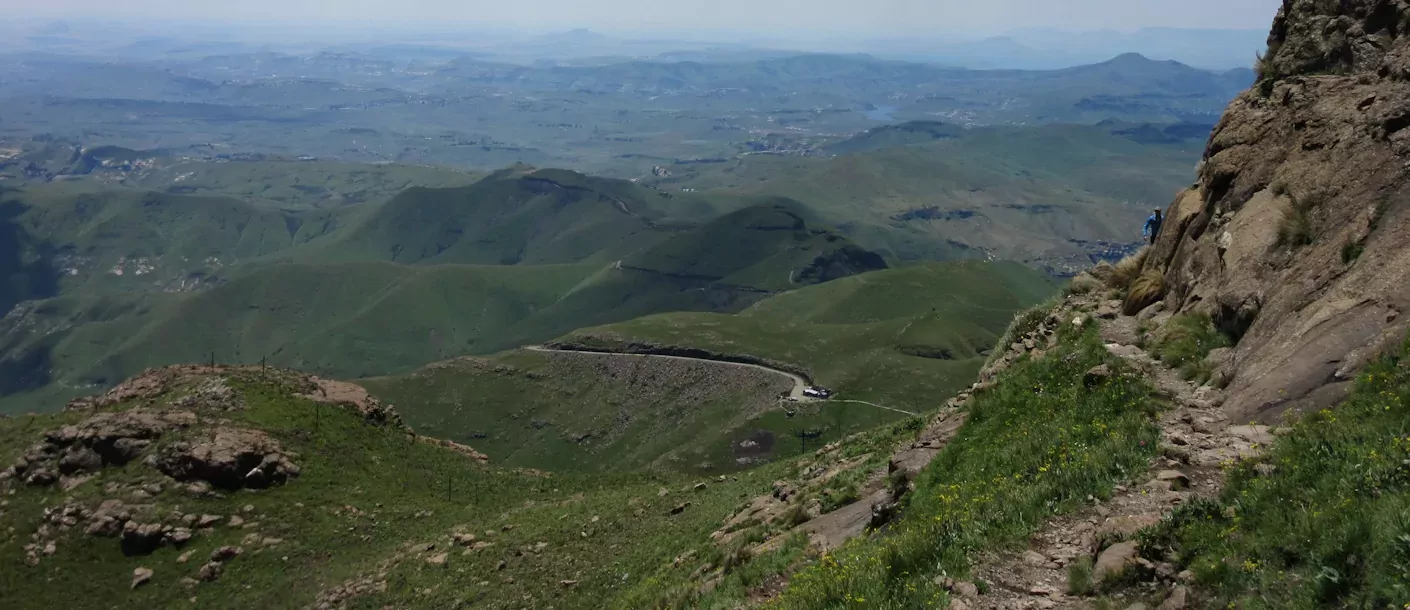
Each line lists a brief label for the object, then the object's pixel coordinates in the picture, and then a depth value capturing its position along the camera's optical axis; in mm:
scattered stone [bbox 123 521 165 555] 38156
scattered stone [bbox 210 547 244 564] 37500
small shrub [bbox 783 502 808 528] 20375
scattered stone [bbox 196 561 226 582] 36656
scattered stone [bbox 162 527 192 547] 38594
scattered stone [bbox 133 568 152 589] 36562
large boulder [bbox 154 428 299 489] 42125
